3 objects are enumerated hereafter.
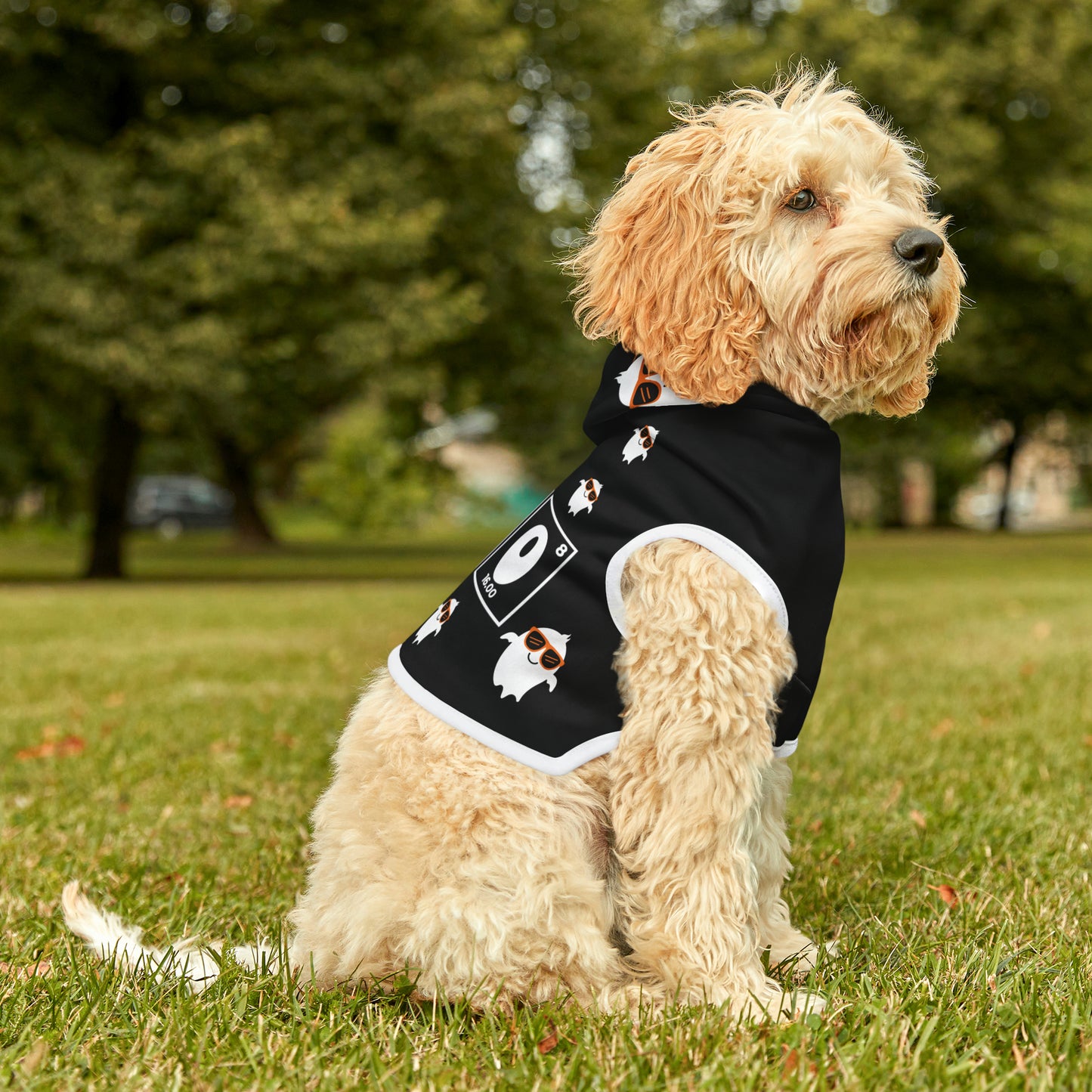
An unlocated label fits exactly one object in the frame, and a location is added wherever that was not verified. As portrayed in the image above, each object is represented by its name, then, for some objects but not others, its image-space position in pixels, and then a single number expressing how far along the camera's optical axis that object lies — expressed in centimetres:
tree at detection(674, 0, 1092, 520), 2023
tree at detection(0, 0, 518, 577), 1572
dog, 267
